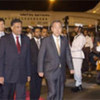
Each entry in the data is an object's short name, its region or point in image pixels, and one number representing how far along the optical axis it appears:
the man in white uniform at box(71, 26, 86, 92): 9.45
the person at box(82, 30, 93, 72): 12.84
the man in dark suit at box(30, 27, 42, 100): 7.30
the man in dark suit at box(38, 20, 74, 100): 6.20
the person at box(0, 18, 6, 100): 6.94
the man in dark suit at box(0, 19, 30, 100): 5.84
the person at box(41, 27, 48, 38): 8.15
